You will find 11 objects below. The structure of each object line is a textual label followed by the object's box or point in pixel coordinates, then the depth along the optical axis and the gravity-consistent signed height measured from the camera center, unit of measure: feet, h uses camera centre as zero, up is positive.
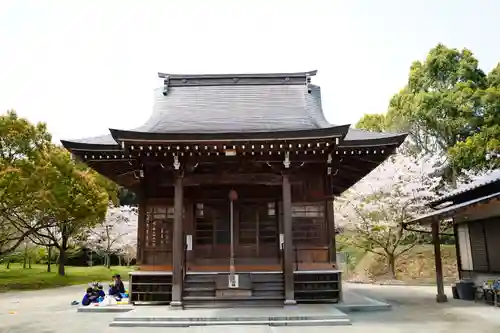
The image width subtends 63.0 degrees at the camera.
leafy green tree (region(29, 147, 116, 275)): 71.82 +9.01
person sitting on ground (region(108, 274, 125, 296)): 41.62 -4.81
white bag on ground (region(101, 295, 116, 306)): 40.02 -5.92
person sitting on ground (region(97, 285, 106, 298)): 41.43 -5.13
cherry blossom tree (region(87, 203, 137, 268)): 110.32 +2.73
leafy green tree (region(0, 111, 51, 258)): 68.13 +13.44
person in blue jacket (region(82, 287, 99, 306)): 40.65 -5.59
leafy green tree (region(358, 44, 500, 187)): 83.76 +27.67
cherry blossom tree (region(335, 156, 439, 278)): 72.02 +6.42
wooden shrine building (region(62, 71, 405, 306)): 36.73 +4.86
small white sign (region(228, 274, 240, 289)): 37.52 -3.83
